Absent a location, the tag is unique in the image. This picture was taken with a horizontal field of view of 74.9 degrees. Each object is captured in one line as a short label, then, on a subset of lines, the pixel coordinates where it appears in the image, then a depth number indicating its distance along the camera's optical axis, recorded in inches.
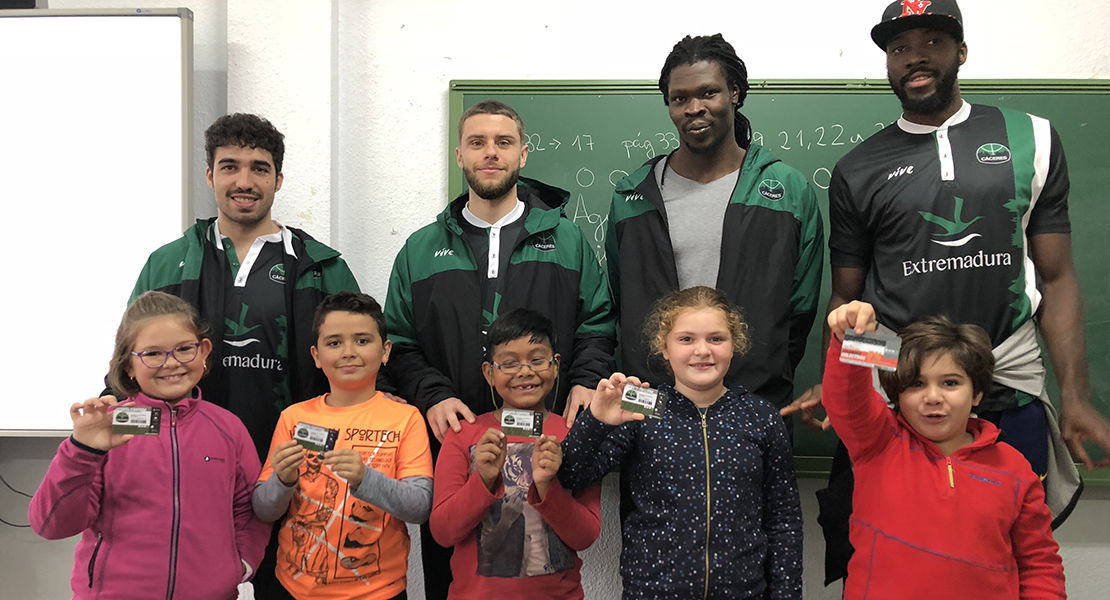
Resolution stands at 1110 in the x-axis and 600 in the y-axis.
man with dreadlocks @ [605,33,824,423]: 94.0
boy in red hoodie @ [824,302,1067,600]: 75.2
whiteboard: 127.9
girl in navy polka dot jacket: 77.3
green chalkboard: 123.4
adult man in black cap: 87.2
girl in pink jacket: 75.0
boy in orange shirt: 81.4
